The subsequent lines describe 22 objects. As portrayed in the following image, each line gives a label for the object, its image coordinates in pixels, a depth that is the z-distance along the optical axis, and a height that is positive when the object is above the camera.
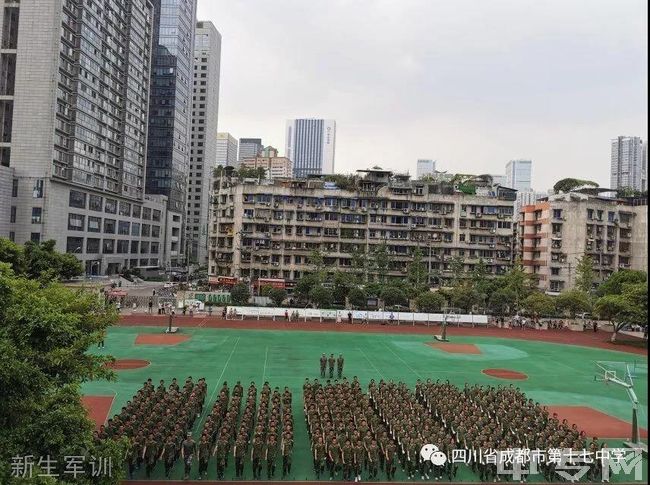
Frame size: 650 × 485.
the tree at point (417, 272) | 55.86 -1.47
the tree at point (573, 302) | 46.69 -3.18
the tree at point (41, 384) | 9.64 -2.80
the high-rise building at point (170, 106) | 95.25 +25.24
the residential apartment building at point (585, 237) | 62.22 +3.35
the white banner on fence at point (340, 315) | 45.22 -5.00
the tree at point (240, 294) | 49.81 -4.02
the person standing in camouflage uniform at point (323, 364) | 25.61 -5.21
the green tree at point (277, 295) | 50.19 -3.99
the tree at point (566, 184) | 73.50 +11.03
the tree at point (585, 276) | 51.56 -0.99
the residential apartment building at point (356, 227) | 63.72 +3.46
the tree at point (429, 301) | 47.66 -3.75
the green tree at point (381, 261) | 58.31 -0.53
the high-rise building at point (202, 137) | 132.75 +28.09
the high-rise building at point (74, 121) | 57.56 +14.08
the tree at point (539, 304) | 46.44 -3.47
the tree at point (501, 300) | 50.19 -3.52
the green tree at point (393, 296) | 49.56 -3.57
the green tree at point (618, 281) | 44.83 -1.16
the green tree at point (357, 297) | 49.38 -3.77
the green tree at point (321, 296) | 48.75 -3.77
